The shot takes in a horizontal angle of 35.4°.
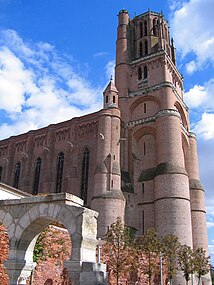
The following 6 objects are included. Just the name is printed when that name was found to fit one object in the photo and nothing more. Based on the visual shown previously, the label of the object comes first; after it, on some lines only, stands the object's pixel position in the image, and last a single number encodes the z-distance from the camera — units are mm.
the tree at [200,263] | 25719
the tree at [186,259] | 25469
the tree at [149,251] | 21688
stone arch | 8445
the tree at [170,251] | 23719
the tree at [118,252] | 18125
